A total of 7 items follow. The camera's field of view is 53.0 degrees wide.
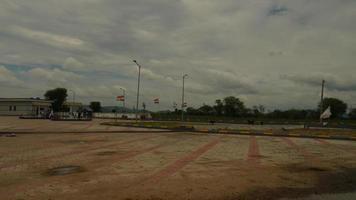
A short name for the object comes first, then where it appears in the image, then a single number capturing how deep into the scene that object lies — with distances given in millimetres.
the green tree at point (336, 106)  142625
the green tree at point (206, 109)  153488
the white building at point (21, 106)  87375
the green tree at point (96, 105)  150150
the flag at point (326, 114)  50281
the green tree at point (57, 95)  141250
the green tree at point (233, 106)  154125
